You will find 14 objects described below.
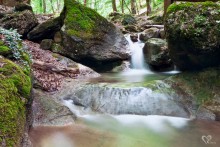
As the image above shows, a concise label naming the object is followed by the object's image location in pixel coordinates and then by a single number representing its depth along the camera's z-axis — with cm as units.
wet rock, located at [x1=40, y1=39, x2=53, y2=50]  1102
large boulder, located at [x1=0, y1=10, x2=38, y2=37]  1086
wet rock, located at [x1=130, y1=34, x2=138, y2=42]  1322
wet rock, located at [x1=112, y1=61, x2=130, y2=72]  1141
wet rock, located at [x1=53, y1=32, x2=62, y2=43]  1105
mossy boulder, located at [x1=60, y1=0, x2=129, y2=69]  1060
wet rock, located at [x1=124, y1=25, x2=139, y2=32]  1560
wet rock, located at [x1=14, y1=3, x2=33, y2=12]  1172
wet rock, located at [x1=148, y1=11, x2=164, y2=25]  1667
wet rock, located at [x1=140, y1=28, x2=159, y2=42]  1288
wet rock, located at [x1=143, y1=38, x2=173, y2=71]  1049
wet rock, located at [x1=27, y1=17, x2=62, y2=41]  1142
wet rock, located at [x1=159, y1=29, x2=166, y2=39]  1257
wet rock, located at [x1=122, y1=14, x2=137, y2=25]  1802
